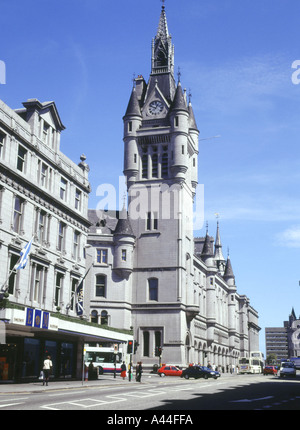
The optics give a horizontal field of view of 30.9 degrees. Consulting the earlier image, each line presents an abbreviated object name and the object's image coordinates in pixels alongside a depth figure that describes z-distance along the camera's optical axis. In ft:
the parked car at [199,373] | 176.24
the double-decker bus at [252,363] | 306.96
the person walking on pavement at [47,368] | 106.55
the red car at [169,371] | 194.08
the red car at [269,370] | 262.88
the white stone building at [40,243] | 112.06
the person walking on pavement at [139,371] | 139.13
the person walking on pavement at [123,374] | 156.33
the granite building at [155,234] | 232.12
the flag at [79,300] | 136.56
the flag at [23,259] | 105.81
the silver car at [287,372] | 218.18
